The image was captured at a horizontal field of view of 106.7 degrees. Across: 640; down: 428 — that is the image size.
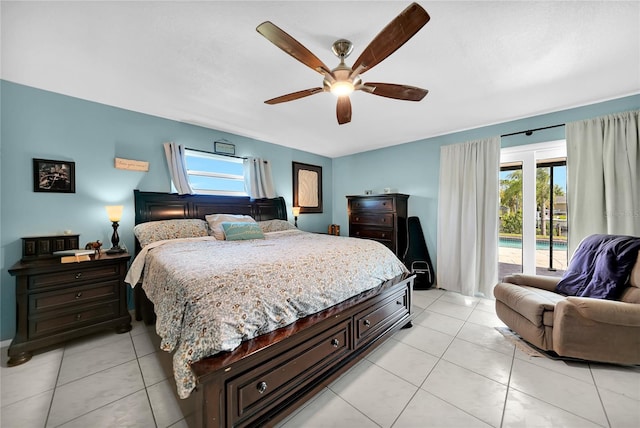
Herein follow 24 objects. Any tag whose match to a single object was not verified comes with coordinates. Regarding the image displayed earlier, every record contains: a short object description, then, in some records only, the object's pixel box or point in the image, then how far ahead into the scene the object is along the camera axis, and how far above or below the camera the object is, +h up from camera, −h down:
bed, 1.18 -0.74
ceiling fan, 1.28 +0.99
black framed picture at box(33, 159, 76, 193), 2.38 +0.36
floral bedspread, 1.21 -0.51
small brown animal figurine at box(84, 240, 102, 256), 2.42 -0.36
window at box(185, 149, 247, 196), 3.57 +0.58
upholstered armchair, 1.79 -0.82
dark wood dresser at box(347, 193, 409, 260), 4.00 -0.17
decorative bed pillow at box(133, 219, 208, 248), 2.65 -0.23
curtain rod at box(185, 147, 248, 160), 3.45 +0.88
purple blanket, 1.98 -0.53
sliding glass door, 3.15 +0.03
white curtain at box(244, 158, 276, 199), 3.99 +0.54
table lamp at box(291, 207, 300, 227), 4.50 -0.08
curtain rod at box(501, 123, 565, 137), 2.98 +1.02
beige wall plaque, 2.81 +0.56
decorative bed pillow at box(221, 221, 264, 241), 2.92 -0.26
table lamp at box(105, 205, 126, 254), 2.55 -0.11
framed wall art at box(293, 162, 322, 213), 4.76 +0.47
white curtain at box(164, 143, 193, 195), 3.15 +0.59
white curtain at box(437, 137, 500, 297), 3.38 -0.13
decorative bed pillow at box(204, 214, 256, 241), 3.01 -0.14
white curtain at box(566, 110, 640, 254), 2.49 +0.35
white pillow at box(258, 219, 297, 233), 3.71 -0.25
